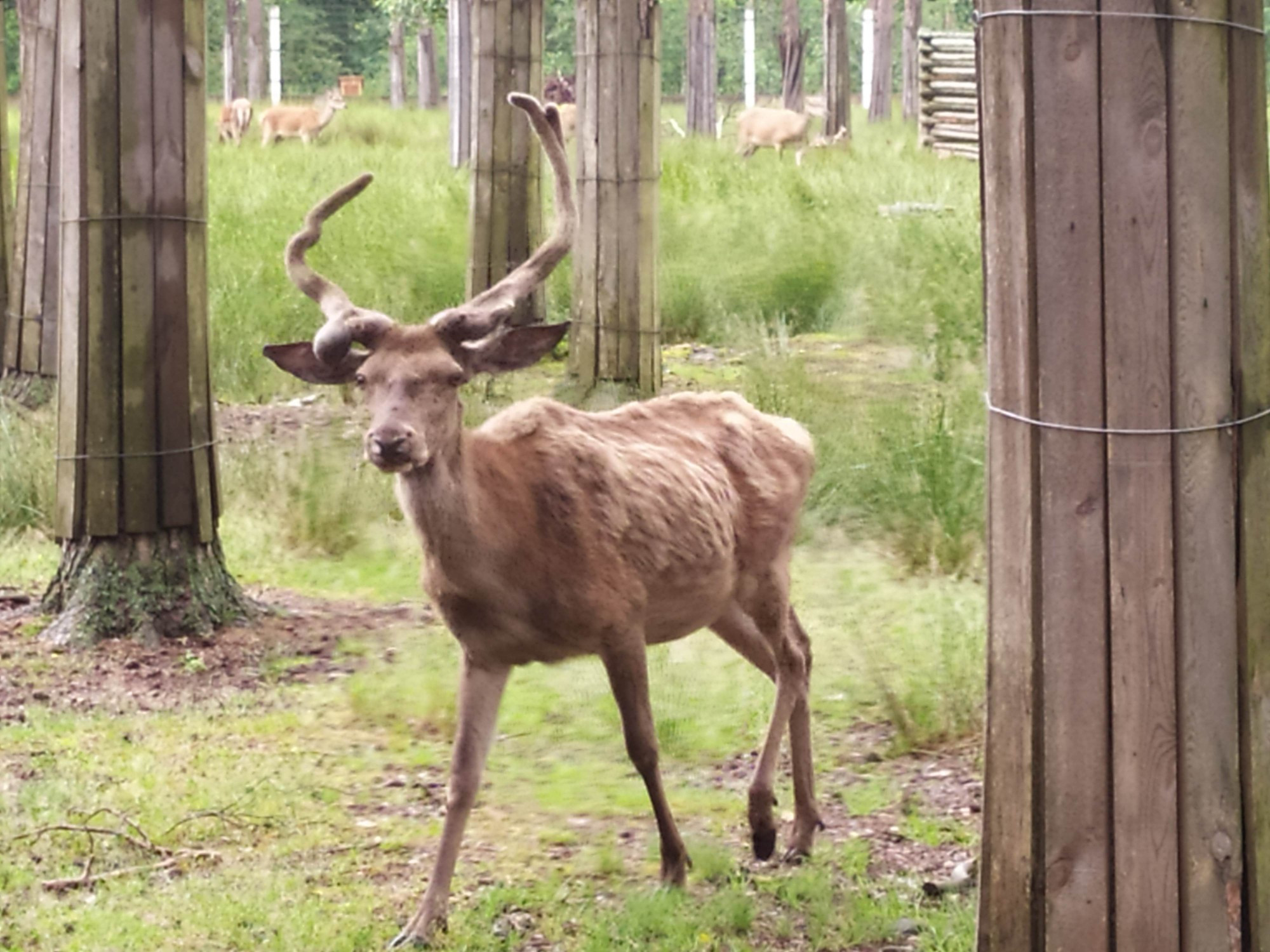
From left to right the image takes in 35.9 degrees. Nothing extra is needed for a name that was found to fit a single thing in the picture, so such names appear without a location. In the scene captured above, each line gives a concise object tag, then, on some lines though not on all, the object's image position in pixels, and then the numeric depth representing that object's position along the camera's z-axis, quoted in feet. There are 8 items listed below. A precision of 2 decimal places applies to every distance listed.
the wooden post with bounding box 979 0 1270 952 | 12.36
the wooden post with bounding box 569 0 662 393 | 38.11
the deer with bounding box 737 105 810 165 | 108.58
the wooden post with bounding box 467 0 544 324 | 43.86
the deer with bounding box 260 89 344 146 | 116.06
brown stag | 17.53
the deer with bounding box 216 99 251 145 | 114.01
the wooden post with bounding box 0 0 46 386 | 36.91
